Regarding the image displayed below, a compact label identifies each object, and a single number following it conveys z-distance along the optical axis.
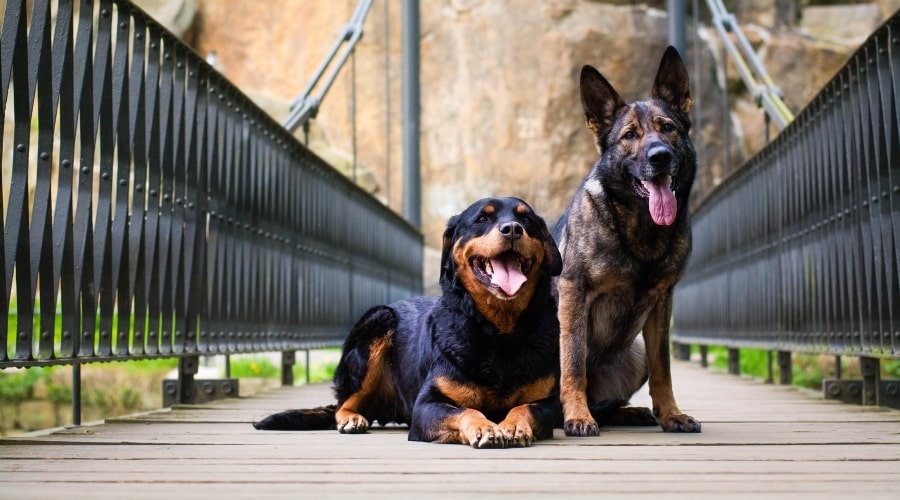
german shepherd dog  4.18
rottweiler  3.83
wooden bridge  2.50
